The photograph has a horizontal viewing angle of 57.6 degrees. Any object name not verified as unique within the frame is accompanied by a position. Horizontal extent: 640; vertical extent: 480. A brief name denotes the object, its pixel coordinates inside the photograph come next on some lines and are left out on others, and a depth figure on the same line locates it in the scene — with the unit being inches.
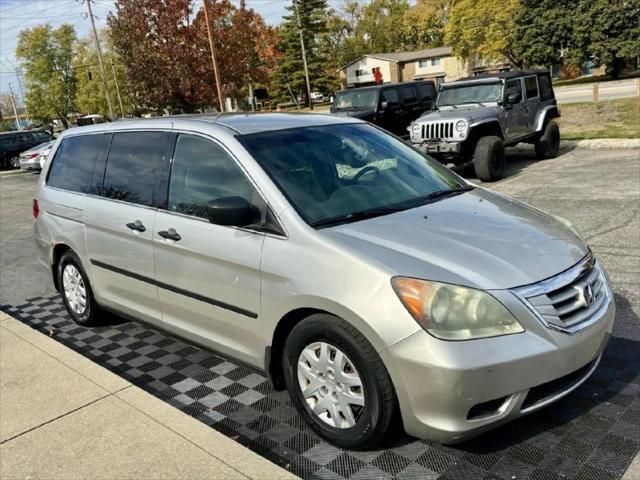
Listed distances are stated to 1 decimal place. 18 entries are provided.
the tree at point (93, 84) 2646.7
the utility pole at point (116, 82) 2398.1
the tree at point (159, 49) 1123.3
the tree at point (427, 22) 3115.2
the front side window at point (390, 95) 595.8
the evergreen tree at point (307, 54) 2298.2
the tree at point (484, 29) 2076.8
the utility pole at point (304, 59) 2221.9
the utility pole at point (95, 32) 1772.9
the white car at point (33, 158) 911.7
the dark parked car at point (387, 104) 588.3
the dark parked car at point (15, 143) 1100.1
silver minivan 100.7
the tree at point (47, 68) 2725.4
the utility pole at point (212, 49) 914.6
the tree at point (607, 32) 1743.4
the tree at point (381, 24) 3535.9
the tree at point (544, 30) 1878.7
